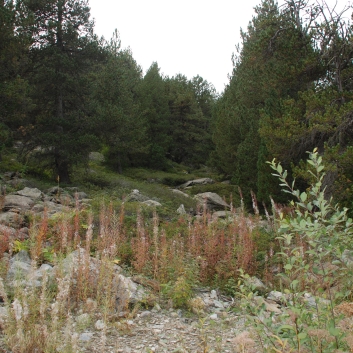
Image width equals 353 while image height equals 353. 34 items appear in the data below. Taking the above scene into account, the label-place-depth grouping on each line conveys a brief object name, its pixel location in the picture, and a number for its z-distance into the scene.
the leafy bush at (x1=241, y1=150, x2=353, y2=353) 2.29
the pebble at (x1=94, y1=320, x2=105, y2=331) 3.74
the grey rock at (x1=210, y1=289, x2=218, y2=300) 4.92
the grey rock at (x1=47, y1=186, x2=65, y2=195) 14.38
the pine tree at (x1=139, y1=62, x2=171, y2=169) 34.00
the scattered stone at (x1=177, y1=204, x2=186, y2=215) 11.98
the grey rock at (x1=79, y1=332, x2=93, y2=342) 3.49
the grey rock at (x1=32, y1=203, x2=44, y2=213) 9.15
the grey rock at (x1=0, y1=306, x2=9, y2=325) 2.99
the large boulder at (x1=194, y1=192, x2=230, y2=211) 17.09
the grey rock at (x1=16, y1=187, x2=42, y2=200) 11.81
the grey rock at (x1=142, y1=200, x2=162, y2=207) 12.55
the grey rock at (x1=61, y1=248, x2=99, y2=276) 4.12
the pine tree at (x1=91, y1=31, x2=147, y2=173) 17.91
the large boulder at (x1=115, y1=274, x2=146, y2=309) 4.06
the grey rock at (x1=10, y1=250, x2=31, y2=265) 5.35
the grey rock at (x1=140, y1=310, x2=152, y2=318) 4.17
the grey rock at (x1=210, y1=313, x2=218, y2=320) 4.21
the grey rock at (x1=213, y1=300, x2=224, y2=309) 4.63
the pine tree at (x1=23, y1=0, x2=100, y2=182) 17.08
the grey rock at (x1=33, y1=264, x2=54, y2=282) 4.42
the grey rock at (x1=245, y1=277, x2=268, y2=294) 5.04
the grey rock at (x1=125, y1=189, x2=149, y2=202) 14.49
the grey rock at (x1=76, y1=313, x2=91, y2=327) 2.89
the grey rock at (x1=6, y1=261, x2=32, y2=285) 4.40
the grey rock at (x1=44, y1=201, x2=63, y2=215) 9.27
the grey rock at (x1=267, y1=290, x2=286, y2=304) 4.83
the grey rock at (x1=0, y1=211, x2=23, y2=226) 7.09
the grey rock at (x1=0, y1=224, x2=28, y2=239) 5.70
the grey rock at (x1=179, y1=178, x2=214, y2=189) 27.79
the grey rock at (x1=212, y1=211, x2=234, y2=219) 12.74
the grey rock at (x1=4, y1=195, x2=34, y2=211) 9.42
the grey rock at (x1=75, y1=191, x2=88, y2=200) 14.23
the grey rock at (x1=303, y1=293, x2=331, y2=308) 4.31
